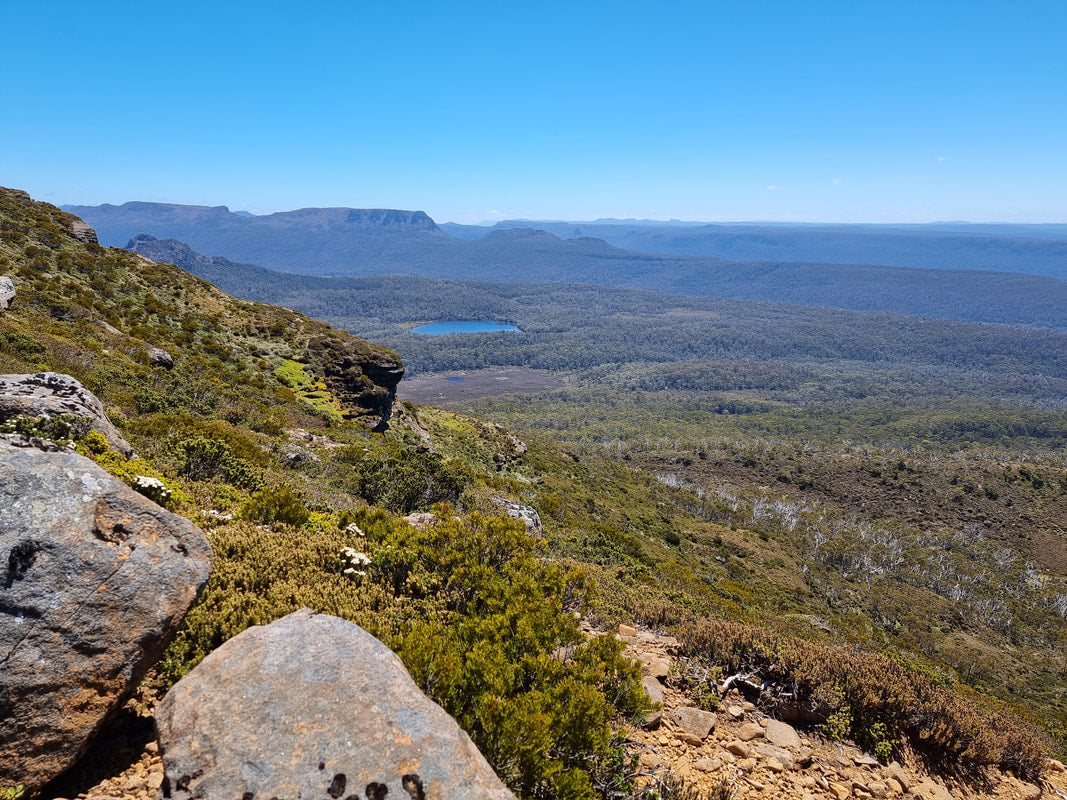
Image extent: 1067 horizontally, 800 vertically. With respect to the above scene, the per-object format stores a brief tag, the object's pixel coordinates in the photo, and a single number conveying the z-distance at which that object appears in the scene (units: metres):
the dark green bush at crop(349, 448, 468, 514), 13.76
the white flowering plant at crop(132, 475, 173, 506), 6.65
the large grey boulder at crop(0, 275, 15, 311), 17.15
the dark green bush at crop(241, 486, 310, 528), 7.66
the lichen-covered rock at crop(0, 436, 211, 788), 3.28
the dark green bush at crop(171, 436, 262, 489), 9.64
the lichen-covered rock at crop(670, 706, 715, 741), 5.86
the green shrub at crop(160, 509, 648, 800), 3.92
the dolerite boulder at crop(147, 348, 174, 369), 19.91
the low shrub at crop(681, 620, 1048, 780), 6.29
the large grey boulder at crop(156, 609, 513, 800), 2.92
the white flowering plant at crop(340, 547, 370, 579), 6.50
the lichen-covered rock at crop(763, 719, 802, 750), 6.02
